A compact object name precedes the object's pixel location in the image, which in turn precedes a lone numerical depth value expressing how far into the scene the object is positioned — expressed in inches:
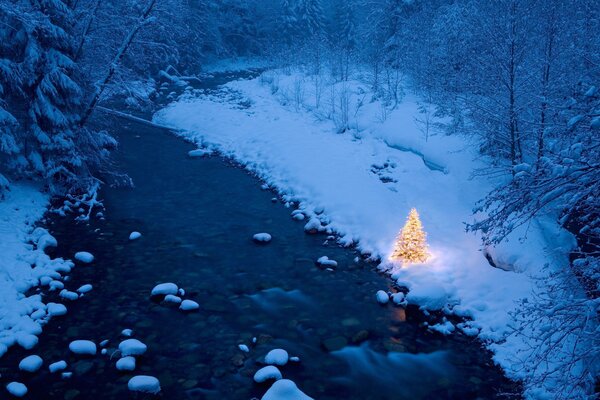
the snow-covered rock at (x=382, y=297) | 341.7
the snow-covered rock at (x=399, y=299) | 342.0
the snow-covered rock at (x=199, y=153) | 681.0
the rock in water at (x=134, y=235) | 413.0
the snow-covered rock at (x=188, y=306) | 315.3
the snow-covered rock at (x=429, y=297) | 330.3
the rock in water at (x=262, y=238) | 431.2
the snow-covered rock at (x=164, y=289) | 327.9
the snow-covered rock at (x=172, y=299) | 322.3
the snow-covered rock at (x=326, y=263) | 392.1
